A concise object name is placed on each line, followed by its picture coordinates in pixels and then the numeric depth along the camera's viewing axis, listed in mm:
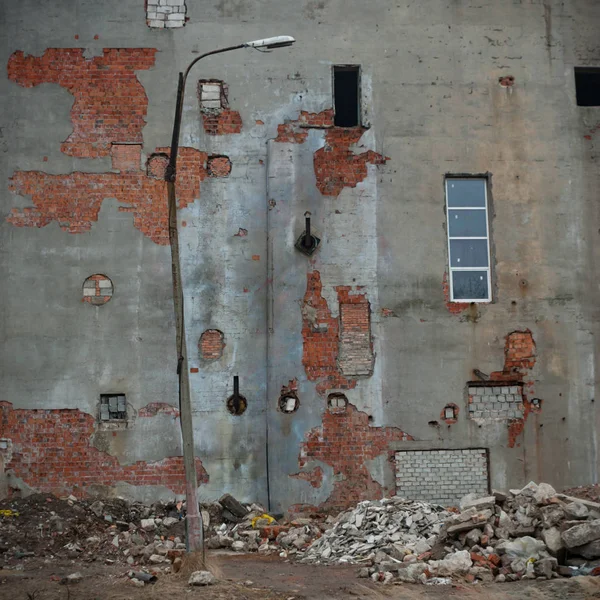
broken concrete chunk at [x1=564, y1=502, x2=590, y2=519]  12586
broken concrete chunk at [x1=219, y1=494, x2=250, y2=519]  16655
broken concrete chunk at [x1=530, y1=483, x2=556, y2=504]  13282
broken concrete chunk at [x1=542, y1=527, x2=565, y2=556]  12234
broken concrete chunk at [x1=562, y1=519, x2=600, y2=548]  12039
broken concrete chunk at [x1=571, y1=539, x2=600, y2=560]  12016
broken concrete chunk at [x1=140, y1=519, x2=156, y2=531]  16156
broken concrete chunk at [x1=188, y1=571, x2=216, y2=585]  11828
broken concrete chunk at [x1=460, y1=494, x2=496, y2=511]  13422
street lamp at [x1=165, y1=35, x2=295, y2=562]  12812
